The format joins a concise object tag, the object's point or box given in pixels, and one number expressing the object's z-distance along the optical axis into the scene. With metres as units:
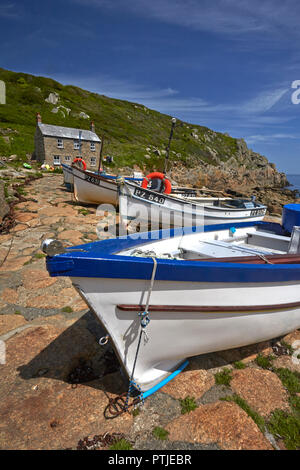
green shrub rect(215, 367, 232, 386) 3.42
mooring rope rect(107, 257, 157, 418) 2.81
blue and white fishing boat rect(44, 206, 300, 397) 2.68
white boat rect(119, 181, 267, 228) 9.89
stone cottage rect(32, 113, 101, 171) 31.36
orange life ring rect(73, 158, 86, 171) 17.44
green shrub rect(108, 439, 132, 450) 2.55
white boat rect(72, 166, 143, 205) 12.34
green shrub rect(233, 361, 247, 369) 3.74
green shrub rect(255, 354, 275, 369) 3.79
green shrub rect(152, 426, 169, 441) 2.66
